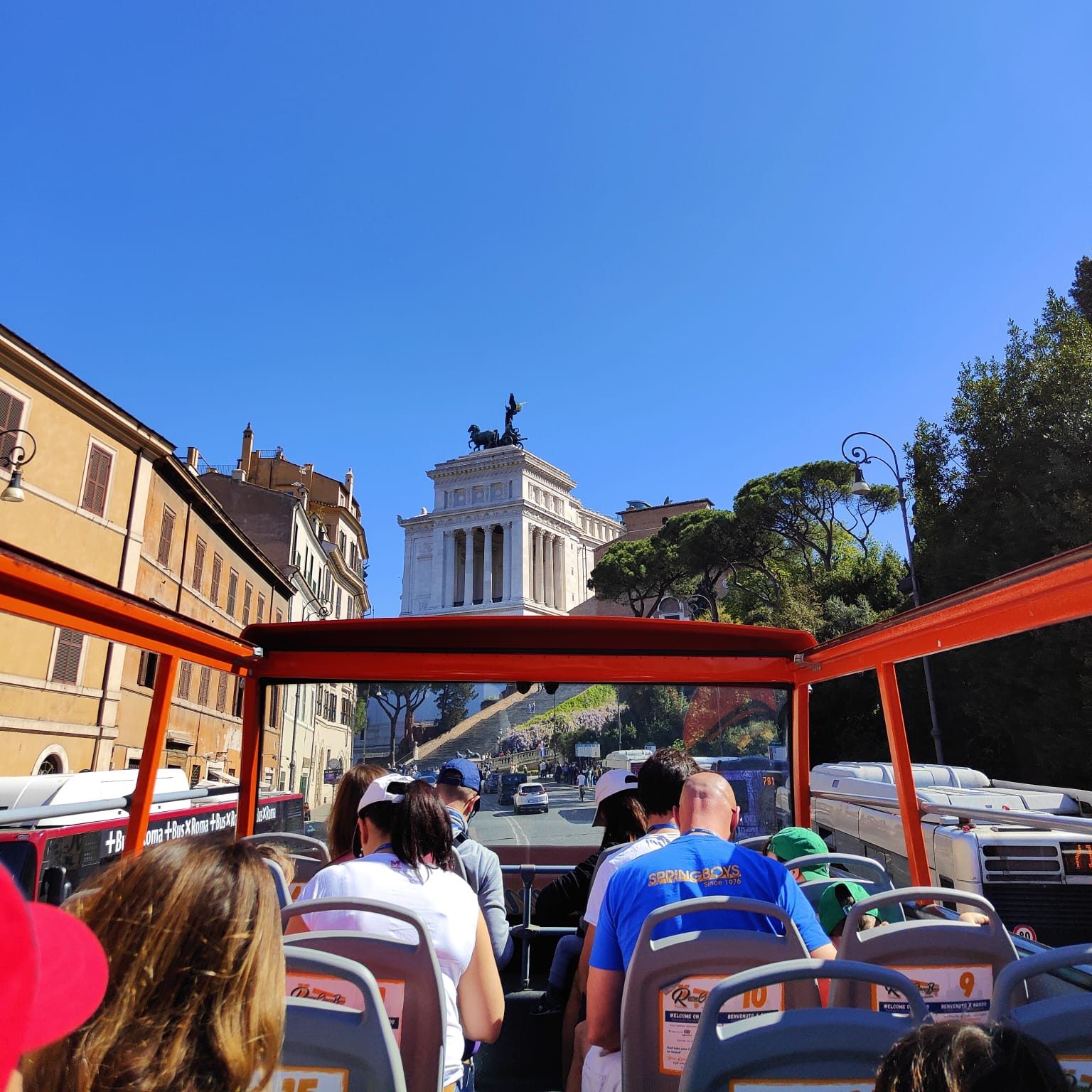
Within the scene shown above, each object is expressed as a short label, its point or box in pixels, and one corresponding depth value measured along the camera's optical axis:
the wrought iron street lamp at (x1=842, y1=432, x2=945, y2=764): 20.52
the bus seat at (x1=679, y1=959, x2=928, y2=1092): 1.79
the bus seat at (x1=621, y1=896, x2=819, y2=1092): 2.33
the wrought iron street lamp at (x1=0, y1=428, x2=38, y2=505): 11.78
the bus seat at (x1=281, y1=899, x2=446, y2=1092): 2.29
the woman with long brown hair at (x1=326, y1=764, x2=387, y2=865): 4.06
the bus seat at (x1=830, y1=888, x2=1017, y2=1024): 2.41
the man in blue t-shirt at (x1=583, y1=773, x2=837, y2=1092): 2.62
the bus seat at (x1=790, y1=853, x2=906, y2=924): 3.64
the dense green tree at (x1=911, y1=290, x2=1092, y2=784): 18.64
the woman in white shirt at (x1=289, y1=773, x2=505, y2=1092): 2.66
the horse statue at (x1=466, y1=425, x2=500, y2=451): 99.75
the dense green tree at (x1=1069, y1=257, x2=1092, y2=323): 22.97
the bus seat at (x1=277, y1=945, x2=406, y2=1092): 1.91
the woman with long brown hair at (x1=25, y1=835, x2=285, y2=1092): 1.28
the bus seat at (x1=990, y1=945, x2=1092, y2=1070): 1.75
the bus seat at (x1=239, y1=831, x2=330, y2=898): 4.43
